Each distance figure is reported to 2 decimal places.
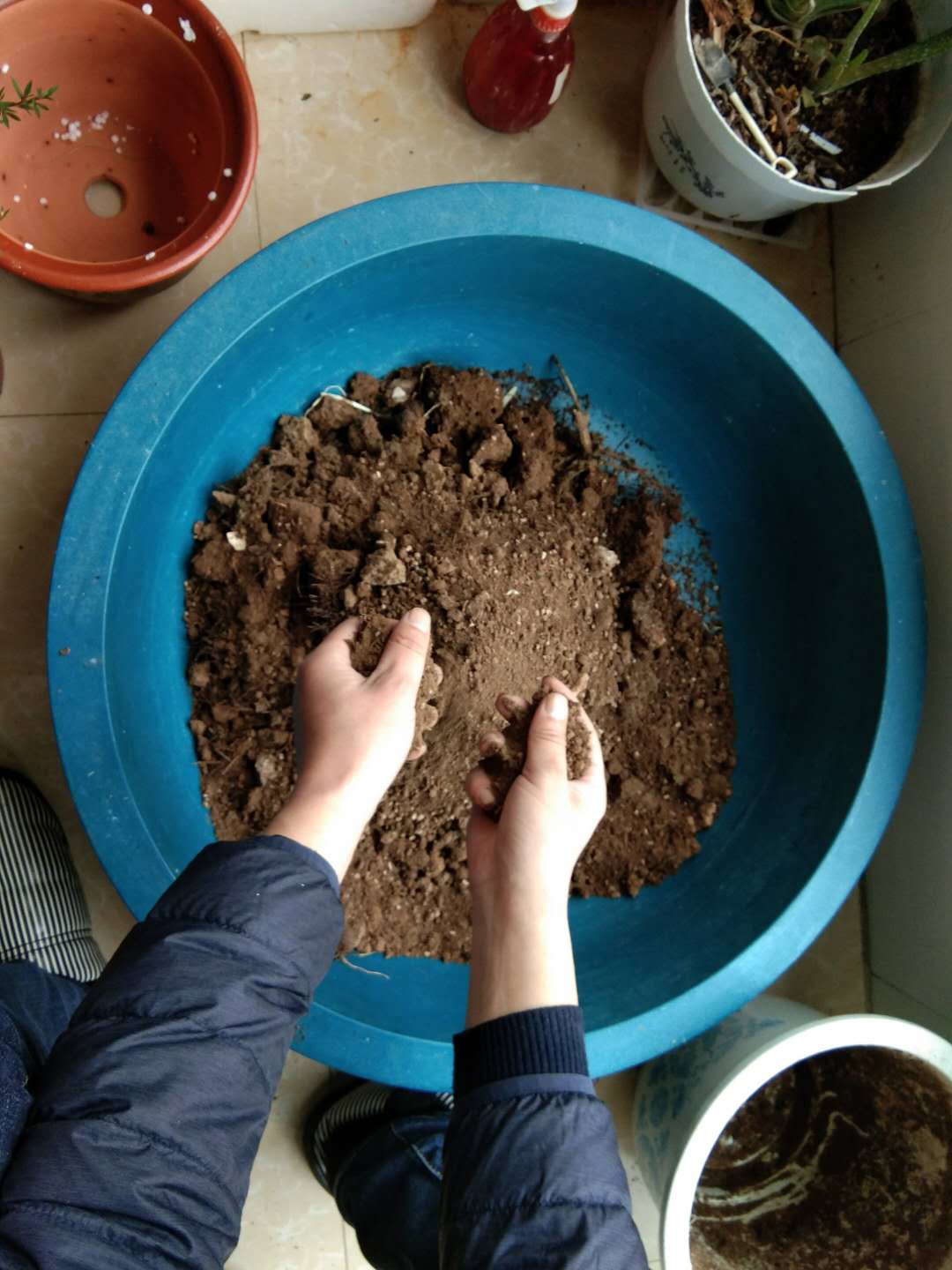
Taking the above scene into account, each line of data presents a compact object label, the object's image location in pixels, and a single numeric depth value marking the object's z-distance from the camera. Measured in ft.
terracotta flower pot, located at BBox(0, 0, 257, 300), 3.03
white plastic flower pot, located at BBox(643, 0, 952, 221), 3.14
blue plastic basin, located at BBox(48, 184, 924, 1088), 2.90
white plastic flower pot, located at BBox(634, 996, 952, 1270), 2.89
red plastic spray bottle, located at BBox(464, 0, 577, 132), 3.22
